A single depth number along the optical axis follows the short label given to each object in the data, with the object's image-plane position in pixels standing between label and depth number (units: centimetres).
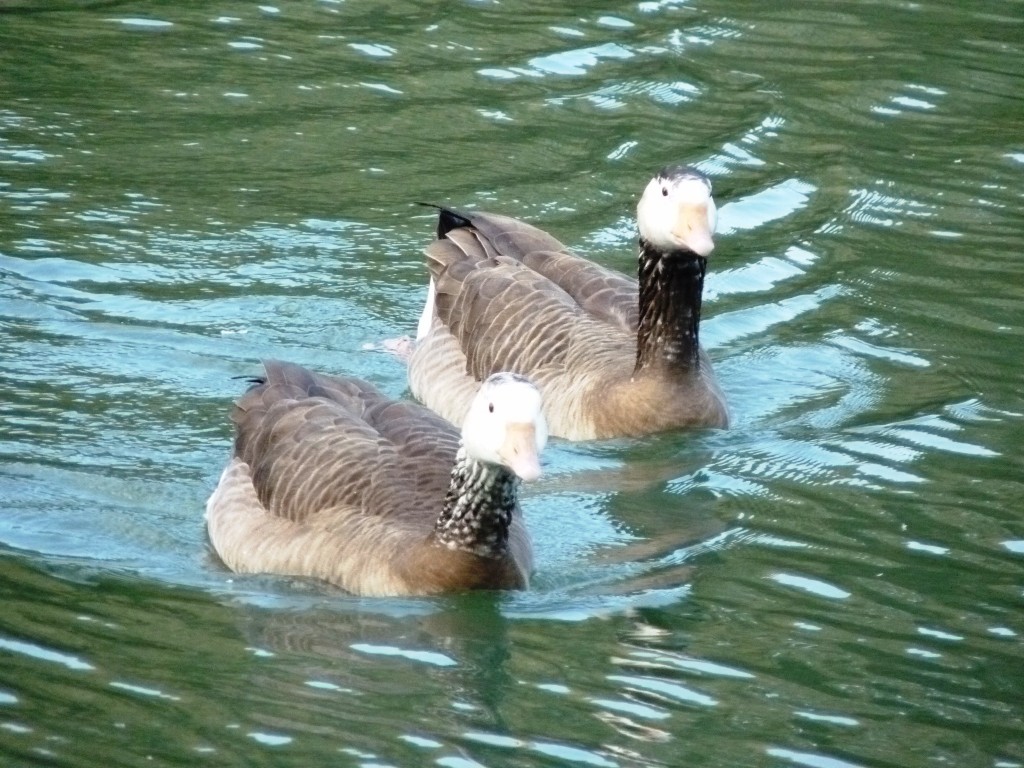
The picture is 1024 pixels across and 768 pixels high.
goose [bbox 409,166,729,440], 2209
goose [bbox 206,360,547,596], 1681
